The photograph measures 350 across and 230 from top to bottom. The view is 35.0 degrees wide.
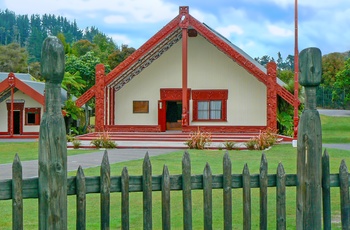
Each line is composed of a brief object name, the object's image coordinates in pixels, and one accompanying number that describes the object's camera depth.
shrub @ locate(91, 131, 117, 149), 25.44
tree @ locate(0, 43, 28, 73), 72.94
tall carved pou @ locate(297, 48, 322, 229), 5.05
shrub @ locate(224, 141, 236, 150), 24.42
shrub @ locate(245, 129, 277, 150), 24.14
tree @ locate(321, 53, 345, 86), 72.77
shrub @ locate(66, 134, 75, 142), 27.18
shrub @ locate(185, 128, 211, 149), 24.67
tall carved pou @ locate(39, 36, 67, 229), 4.14
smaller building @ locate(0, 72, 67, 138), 37.27
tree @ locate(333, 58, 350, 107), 42.41
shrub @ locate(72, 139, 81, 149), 25.39
